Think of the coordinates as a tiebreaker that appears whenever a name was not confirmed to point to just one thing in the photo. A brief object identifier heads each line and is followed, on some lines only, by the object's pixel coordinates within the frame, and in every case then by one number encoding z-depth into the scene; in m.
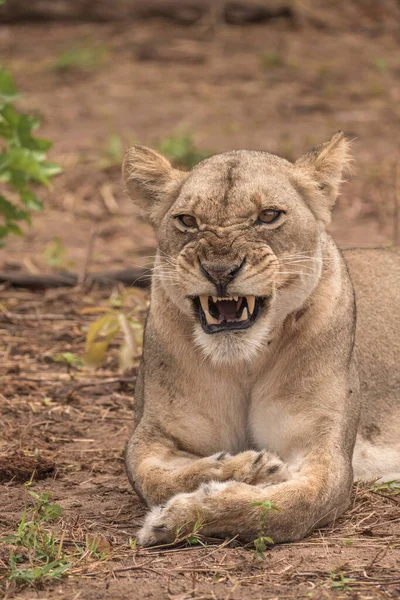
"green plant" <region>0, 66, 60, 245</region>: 12.91
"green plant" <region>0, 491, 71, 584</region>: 7.31
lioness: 8.12
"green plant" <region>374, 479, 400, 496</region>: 9.61
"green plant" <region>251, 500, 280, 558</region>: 7.83
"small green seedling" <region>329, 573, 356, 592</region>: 7.21
